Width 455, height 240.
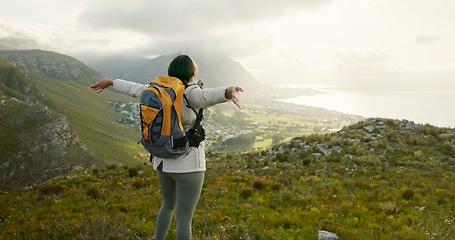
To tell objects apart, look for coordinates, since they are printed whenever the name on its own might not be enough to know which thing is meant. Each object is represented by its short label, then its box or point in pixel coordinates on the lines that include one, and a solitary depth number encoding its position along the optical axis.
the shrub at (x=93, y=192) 11.43
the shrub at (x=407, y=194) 9.79
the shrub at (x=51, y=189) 12.71
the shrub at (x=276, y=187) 11.34
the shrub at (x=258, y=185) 11.68
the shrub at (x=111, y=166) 20.64
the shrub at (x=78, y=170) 22.23
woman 3.42
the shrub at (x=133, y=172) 17.22
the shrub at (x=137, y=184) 13.43
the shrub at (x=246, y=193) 10.51
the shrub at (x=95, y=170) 19.28
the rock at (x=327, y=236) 6.00
